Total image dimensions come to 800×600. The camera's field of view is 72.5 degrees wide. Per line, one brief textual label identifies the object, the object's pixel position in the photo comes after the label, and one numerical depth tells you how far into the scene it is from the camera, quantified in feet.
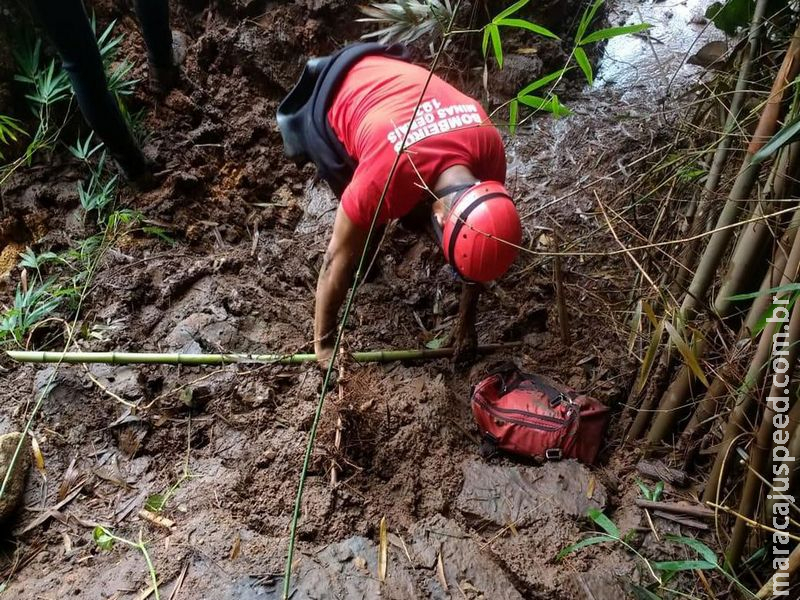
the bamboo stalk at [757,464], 4.55
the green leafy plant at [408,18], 10.10
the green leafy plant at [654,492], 6.24
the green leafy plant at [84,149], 9.59
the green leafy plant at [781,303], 3.90
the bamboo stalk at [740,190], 4.64
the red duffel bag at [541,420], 6.79
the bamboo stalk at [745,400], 4.63
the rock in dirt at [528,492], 6.37
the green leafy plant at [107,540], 5.67
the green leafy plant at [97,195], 9.47
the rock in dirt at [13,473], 5.99
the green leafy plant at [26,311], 7.81
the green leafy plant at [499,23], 4.66
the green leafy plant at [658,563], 5.05
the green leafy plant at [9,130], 8.88
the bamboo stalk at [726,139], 5.16
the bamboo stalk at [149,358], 7.30
